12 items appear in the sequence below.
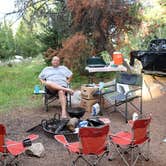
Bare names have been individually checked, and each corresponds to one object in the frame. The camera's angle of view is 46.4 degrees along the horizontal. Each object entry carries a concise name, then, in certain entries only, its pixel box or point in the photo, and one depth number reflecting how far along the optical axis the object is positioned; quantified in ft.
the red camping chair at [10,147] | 6.02
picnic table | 11.50
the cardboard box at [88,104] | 10.68
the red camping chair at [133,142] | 6.49
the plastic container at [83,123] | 7.61
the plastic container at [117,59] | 12.05
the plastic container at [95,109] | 10.15
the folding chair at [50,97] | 10.69
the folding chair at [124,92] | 10.17
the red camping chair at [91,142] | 5.92
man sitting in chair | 10.30
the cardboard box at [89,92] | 10.70
